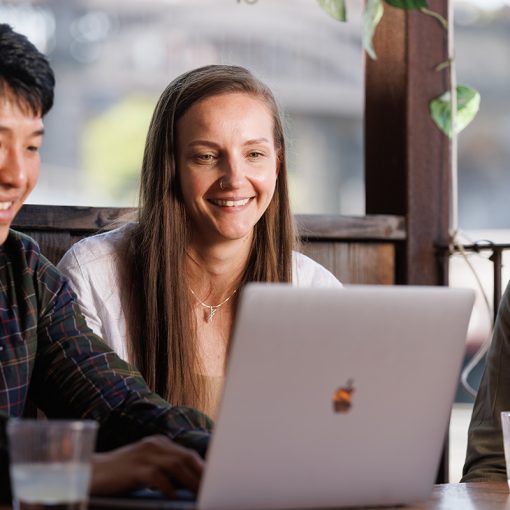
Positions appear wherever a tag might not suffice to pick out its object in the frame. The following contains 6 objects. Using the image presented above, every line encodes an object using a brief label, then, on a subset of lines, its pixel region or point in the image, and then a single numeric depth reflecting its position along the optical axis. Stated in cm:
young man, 203
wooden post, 326
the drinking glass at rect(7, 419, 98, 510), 159
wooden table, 187
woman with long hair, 267
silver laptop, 164
